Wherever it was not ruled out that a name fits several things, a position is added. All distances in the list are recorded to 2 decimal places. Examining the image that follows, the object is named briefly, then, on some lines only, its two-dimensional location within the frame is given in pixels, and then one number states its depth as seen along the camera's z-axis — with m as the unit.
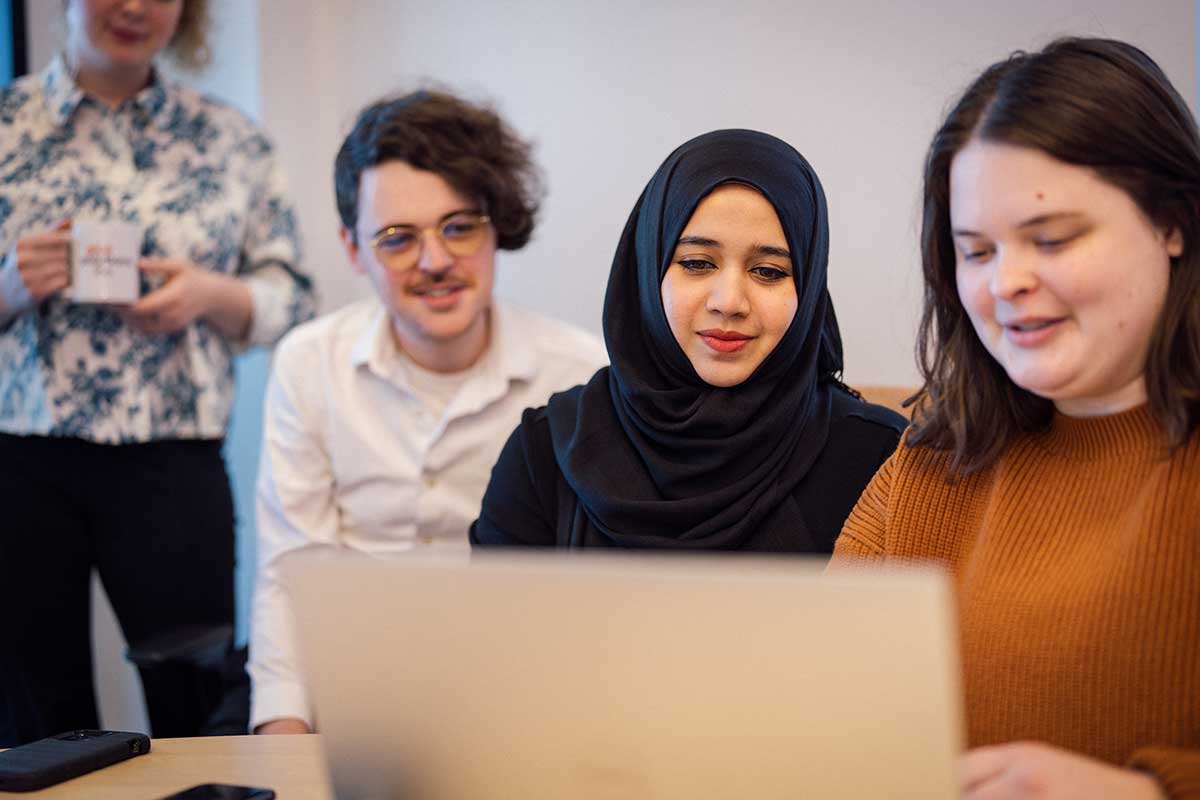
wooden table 1.05
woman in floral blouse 2.10
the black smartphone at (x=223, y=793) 1.01
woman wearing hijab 1.49
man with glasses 1.93
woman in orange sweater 0.99
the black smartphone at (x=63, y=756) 1.06
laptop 0.69
